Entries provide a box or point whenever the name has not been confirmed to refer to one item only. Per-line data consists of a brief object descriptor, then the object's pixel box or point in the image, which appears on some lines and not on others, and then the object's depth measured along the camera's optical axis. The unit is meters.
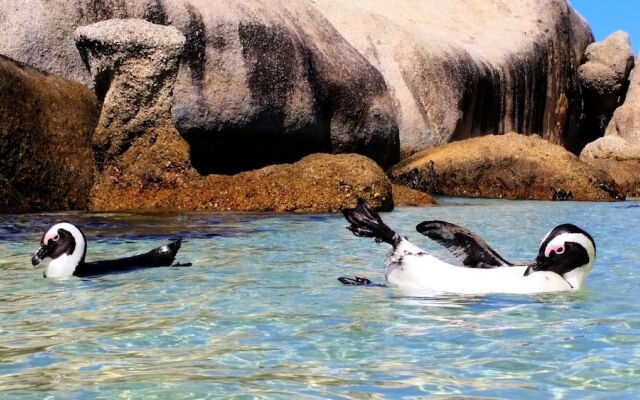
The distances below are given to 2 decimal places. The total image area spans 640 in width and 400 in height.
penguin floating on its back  5.63
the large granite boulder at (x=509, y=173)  18.33
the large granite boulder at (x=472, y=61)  22.42
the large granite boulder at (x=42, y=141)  12.53
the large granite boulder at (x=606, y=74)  30.44
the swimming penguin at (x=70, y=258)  6.71
